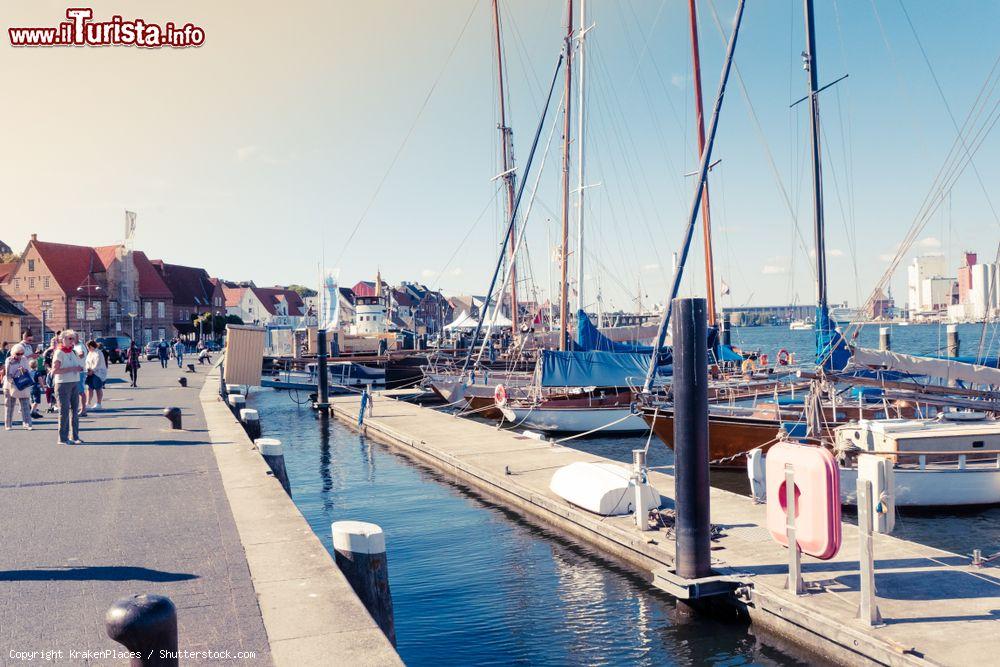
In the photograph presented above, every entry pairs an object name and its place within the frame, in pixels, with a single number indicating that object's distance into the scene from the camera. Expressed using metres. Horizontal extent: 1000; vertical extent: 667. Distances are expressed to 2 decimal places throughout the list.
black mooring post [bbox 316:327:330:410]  32.75
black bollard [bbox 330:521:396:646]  7.87
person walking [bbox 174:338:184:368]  55.33
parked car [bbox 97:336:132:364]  57.87
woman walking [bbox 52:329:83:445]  14.51
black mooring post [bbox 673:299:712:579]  8.61
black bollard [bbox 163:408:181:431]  18.06
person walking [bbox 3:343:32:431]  16.69
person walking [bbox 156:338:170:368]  52.12
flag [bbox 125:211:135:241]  91.70
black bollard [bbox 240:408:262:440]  20.39
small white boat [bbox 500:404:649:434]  26.88
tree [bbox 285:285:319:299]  179.38
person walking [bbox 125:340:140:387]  32.72
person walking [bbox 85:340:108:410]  22.02
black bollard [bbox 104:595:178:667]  4.18
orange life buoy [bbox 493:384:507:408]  26.66
